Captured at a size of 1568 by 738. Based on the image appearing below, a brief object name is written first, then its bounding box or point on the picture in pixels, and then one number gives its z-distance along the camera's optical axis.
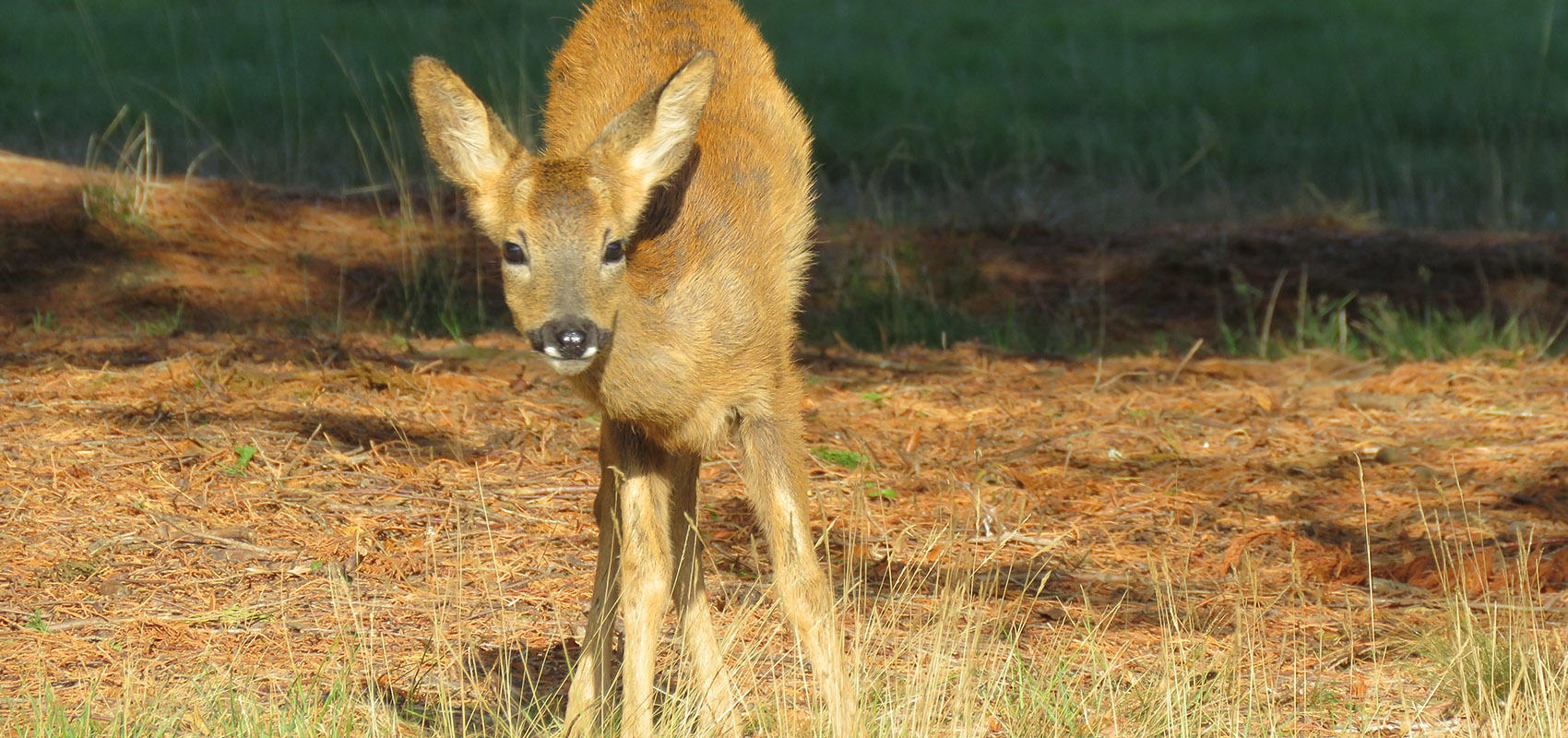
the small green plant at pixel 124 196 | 18.50
